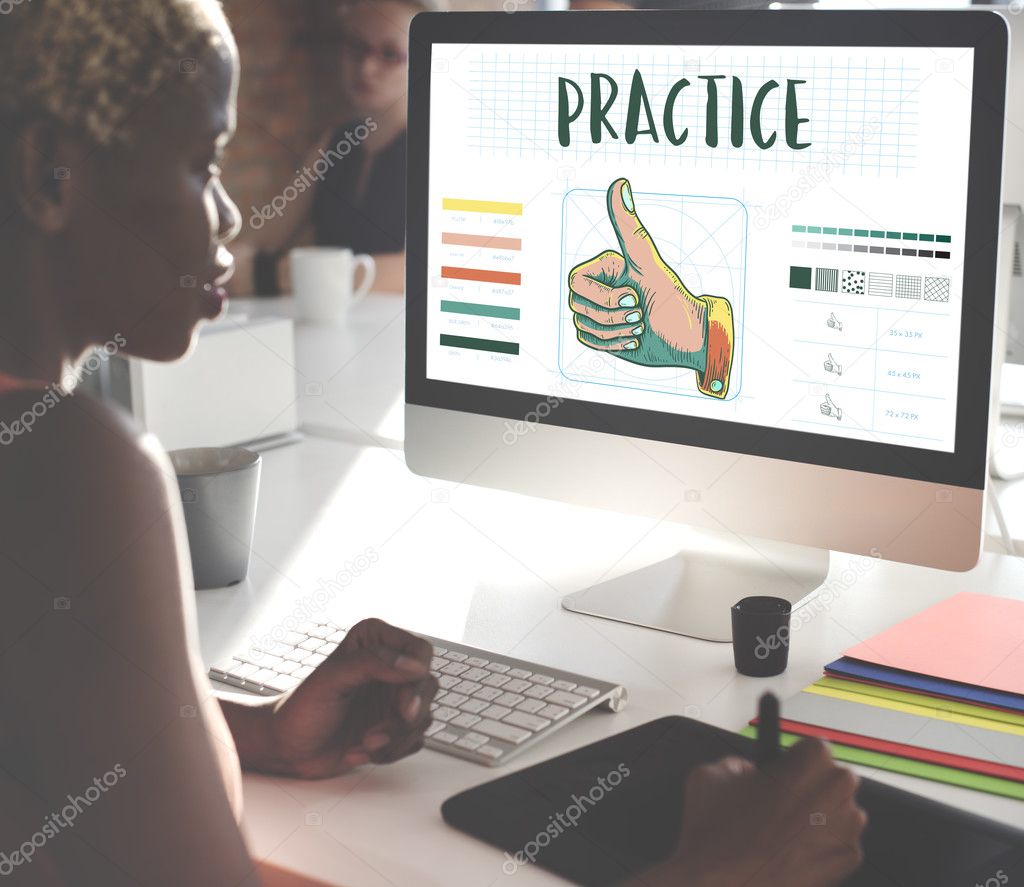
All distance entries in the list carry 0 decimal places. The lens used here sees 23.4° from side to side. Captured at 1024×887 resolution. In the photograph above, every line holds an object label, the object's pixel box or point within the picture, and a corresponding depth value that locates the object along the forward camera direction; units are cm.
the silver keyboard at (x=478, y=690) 190
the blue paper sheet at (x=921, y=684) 194
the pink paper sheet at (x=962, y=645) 198
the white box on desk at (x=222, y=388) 258
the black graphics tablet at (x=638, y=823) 175
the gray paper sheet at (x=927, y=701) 192
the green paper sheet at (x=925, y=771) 184
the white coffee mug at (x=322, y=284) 339
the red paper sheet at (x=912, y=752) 185
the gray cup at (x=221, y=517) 218
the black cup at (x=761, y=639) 201
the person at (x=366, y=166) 421
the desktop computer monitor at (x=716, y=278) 200
